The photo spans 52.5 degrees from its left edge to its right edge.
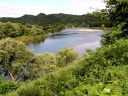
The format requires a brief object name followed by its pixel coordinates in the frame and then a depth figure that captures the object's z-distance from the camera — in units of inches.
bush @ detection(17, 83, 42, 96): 208.2
